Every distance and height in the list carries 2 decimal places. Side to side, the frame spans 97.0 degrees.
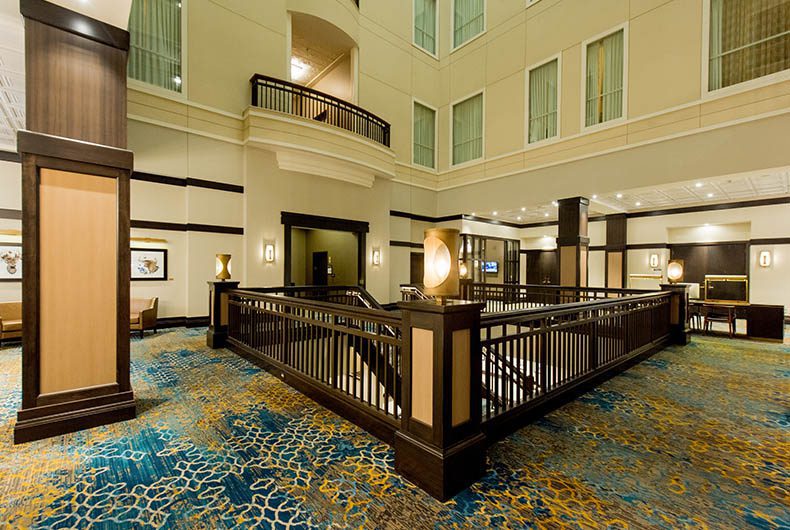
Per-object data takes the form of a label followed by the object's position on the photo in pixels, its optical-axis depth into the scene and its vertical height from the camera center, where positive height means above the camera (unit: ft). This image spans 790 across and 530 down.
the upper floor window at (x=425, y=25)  38.63 +26.78
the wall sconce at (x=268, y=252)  26.86 +0.70
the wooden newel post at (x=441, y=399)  6.68 -2.74
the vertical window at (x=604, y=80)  26.48 +14.31
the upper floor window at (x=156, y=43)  22.90 +14.63
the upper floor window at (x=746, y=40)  20.38 +13.66
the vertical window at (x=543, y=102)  30.09 +14.24
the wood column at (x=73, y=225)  8.70 +0.92
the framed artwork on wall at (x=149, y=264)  22.84 -0.23
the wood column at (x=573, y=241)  28.81 +1.91
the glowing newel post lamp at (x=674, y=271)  22.89 -0.42
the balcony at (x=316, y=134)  25.49 +9.91
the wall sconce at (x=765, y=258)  32.07 +0.69
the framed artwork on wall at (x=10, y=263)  19.61 -0.20
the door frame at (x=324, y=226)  27.99 +3.12
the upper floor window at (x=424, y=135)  38.96 +14.44
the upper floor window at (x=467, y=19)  36.14 +26.01
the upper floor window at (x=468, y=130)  36.20 +14.26
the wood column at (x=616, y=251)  40.22 +1.54
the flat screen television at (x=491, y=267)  44.74 -0.48
